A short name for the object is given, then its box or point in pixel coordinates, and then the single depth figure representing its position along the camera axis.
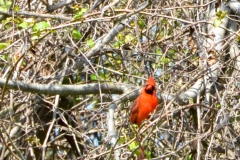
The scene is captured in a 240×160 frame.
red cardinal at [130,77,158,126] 10.28
